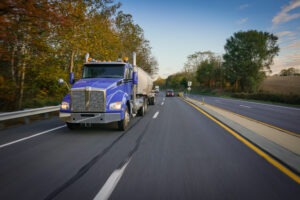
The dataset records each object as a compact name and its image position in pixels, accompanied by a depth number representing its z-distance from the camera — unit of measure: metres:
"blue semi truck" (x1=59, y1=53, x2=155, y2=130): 7.07
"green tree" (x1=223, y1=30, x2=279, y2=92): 55.50
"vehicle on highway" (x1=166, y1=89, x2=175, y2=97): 45.78
